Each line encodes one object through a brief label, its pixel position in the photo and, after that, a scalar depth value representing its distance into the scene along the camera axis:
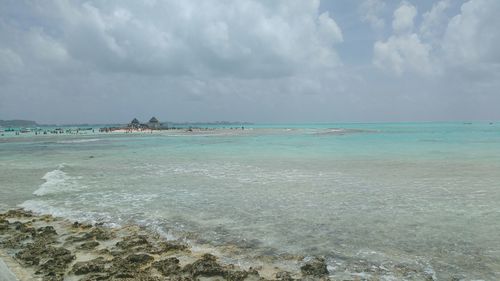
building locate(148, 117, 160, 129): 111.74
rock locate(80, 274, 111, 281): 6.51
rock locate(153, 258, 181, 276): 6.83
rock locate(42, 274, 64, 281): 6.54
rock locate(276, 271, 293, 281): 6.51
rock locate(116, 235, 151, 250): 8.33
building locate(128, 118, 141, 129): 106.81
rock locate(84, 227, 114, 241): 9.02
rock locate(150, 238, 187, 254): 8.01
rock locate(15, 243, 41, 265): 7.38
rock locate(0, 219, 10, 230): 9.91
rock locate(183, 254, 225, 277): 6.82
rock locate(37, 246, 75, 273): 6.97
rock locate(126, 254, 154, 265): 7.32
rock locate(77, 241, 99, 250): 8.31
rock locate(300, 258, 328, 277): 6.81
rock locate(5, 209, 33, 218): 11.35
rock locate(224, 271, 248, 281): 6.57
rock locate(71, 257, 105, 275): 6.86
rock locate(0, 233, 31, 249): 8.48
